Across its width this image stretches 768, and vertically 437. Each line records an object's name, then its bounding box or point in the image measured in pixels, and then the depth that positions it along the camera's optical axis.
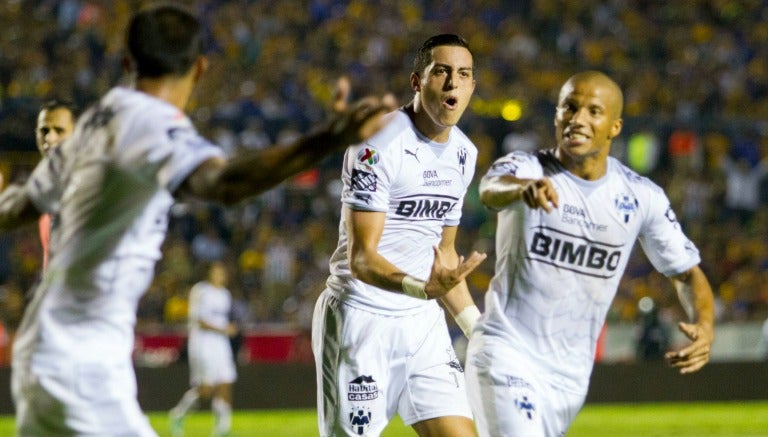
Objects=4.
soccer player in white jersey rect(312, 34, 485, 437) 13.42
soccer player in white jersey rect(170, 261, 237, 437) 33.47
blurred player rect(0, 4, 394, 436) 8.39
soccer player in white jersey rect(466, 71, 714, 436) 12.42
